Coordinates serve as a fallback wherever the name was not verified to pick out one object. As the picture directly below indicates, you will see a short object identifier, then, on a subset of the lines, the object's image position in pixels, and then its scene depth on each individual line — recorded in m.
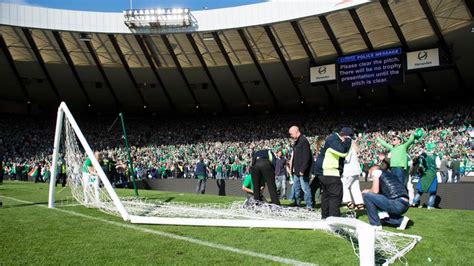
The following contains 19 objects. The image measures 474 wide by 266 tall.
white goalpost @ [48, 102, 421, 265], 4.88
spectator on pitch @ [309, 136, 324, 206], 9.66
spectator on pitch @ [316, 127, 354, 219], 6.86
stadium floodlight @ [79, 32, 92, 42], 32.27
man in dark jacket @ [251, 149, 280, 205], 9.13
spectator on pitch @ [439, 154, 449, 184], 17.95
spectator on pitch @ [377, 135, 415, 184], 9.35
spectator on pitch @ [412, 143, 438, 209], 10.71
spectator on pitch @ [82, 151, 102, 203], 10.80
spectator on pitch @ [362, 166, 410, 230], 6.58
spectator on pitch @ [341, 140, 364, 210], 9.53
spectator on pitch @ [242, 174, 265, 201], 10.28
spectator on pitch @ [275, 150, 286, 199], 14.38
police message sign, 27.98
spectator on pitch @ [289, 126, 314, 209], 8.65
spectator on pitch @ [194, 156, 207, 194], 19.23
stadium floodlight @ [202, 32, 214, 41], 32.22
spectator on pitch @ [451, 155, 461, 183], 19.09
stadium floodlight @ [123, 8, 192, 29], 30.47
